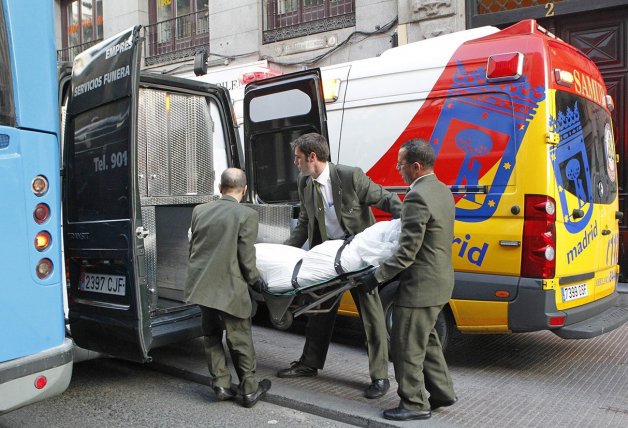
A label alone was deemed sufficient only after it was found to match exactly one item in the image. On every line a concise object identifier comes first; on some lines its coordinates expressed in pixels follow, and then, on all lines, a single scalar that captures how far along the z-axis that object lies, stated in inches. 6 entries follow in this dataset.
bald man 164.4
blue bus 123.4
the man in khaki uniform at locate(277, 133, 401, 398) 175.5
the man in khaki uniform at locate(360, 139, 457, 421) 146.9
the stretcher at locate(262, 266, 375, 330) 155.6
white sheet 151.3
